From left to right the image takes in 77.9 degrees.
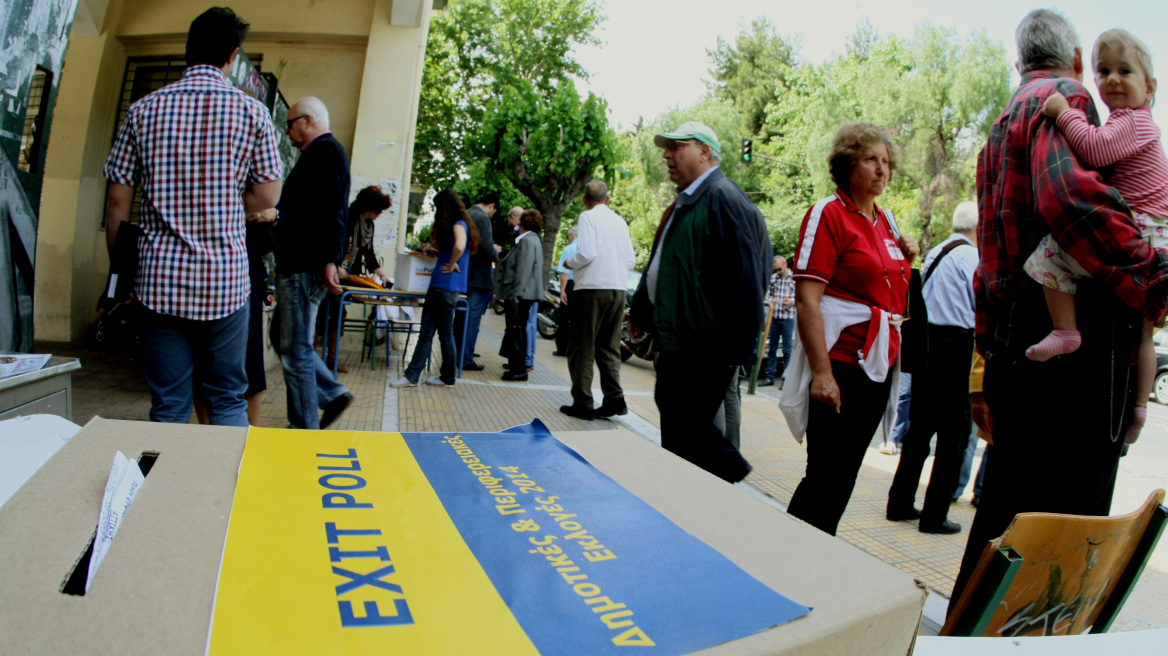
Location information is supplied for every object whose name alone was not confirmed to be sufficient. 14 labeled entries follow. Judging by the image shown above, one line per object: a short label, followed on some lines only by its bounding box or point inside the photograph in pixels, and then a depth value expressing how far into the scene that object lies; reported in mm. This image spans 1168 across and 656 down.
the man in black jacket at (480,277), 7883
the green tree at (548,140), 17766
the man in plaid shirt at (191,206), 2590
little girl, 1882
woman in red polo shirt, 2664
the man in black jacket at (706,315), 3141
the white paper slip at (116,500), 670
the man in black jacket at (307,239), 3873
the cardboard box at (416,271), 7117
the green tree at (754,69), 47469
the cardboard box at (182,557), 566
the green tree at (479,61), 27109
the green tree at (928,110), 27688
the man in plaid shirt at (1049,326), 1824
